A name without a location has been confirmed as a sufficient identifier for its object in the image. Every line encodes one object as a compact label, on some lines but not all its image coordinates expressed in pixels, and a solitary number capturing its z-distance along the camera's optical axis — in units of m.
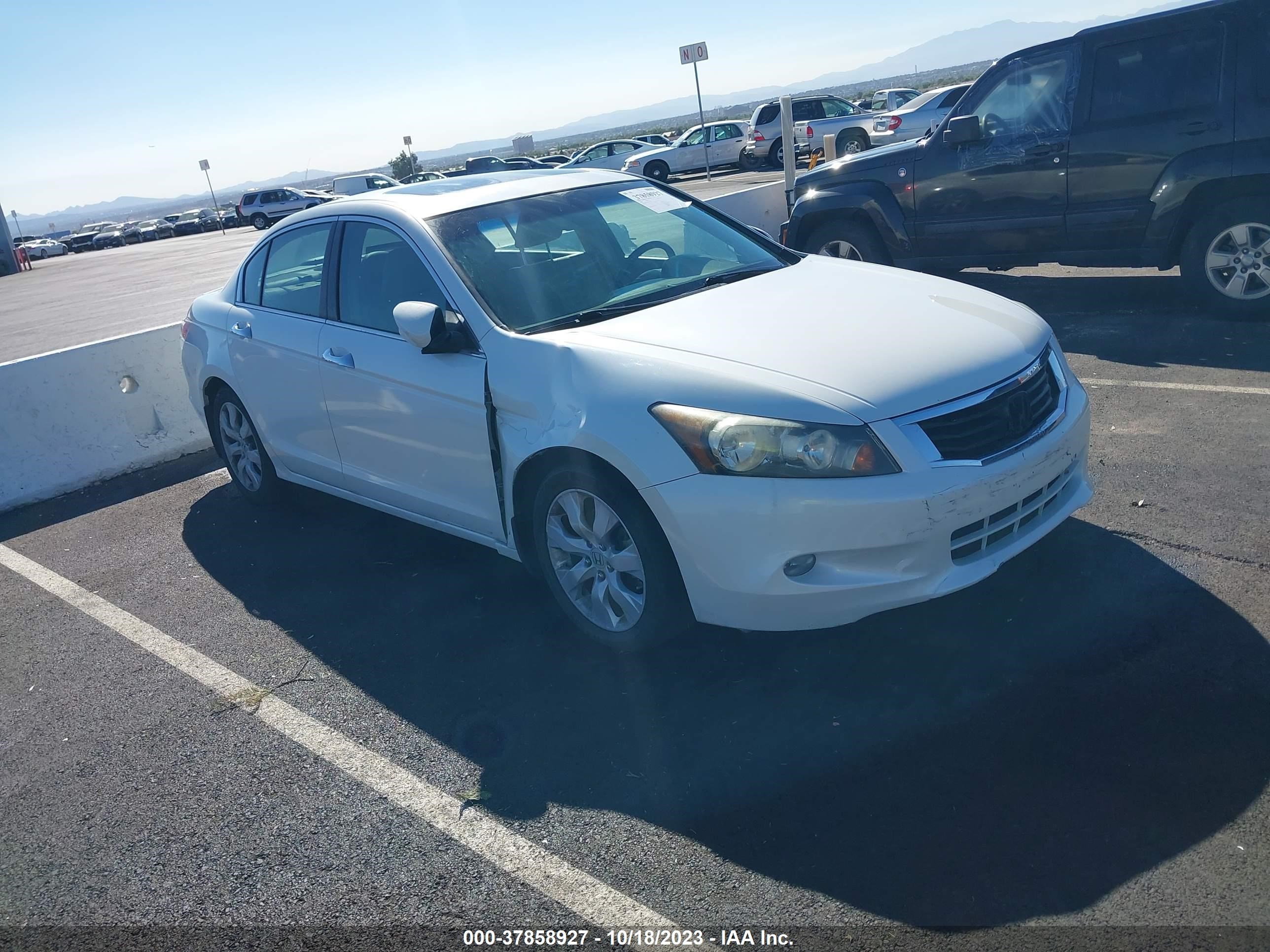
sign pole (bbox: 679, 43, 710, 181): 22.39
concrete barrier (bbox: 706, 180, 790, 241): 11.40
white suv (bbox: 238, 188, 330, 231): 48.94
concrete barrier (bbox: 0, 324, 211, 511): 7.04
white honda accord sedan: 3.28
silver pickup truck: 27.12
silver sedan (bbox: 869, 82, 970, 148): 21.47
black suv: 6.95
